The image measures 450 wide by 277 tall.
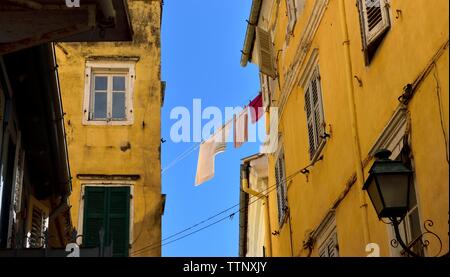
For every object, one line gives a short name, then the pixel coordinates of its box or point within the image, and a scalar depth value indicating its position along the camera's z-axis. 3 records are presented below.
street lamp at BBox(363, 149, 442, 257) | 6.61
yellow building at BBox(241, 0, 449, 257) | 7.65
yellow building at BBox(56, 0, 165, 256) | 16.97
